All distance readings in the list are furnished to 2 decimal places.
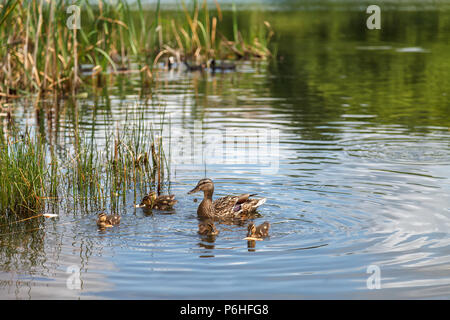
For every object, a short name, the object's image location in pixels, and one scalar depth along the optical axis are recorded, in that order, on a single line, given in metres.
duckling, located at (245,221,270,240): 8.15
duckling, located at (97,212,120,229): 8.53
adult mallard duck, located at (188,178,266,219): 9.29
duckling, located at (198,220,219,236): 8.29
